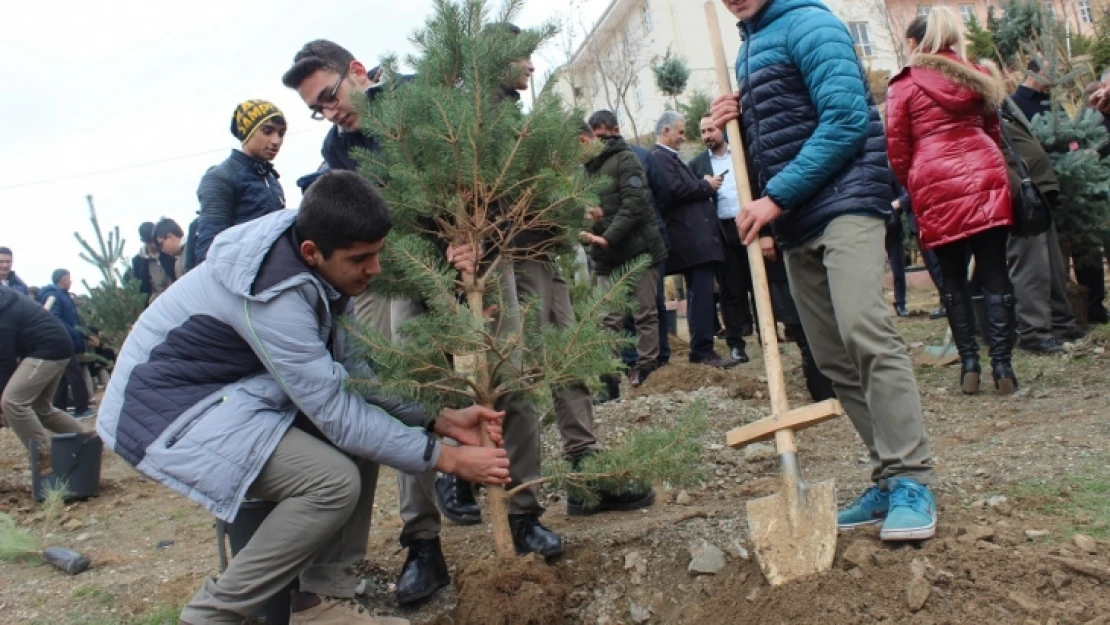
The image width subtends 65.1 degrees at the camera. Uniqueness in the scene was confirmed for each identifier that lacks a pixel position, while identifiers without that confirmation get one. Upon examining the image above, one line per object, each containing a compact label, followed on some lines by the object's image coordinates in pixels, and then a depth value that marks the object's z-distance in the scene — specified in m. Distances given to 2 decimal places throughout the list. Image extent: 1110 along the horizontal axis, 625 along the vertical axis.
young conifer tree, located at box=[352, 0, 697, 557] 2.85
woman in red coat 4.48
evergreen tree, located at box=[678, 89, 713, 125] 15.94
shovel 2.58
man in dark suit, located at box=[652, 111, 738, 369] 7.34
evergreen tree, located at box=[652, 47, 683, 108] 18.12
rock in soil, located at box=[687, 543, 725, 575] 2.91
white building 27.91
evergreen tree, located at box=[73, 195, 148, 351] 8.67
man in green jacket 6.55
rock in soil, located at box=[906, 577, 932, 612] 2.35
